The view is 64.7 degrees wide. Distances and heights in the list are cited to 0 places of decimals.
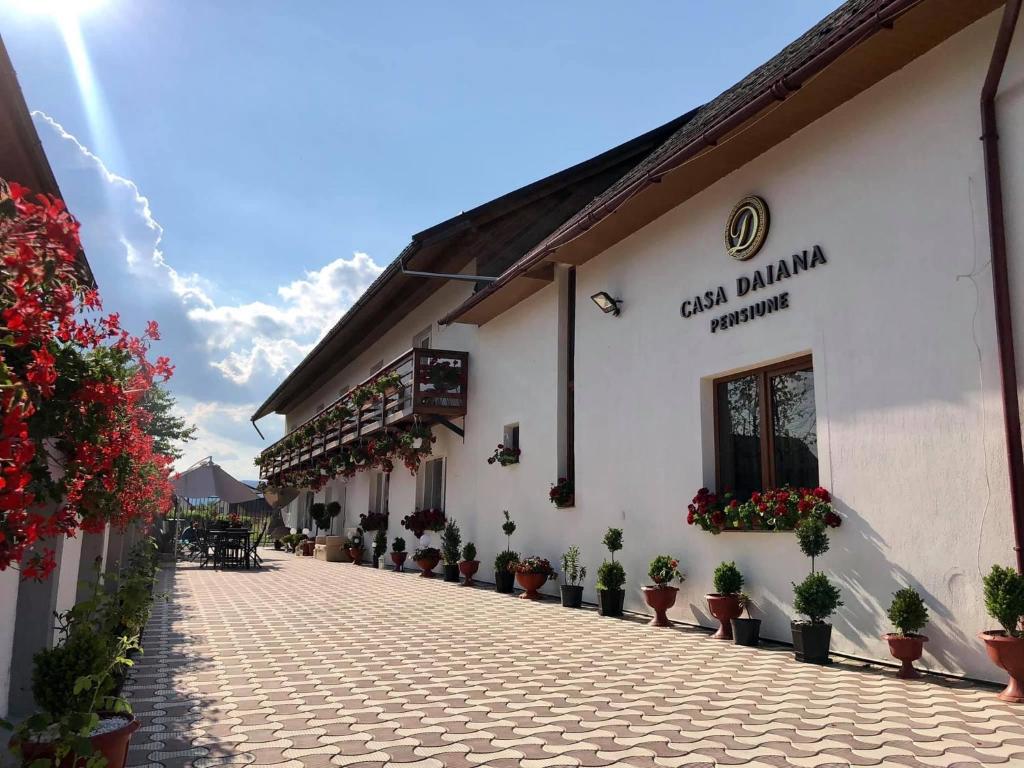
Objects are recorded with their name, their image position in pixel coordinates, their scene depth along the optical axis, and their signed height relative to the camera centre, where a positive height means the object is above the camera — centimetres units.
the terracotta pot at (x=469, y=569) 1416 -74
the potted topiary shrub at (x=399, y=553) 1814 -62
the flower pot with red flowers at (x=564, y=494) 1196 +48
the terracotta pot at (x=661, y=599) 914 -79
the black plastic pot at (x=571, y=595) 1096 -91
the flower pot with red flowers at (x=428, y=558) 1596 -64
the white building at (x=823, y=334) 621 +197
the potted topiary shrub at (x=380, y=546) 1930 -50
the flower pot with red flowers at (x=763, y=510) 728 +18
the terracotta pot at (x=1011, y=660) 525 -82
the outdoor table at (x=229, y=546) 1856 -53
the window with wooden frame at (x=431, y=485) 1792 +91
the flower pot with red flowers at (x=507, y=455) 1384 +121
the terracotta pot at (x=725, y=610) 806 -80
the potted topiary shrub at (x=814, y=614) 671 -70
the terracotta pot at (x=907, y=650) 609 -88
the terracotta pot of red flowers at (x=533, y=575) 1193 -70
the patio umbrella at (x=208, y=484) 2281 +110
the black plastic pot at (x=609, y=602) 1001 -91
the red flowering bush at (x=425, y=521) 1680 +9
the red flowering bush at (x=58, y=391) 213 +50
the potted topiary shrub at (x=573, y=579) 1098 -72
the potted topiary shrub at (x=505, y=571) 1284 -71
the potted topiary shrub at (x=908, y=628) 609 -73
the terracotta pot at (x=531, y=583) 1192 -82
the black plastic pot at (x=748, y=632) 775 -97
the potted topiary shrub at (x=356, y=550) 2081 -65
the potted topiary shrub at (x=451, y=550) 1501 -45
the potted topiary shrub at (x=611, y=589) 1001 -75
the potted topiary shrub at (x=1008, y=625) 526 -61
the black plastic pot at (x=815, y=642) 678 -93
